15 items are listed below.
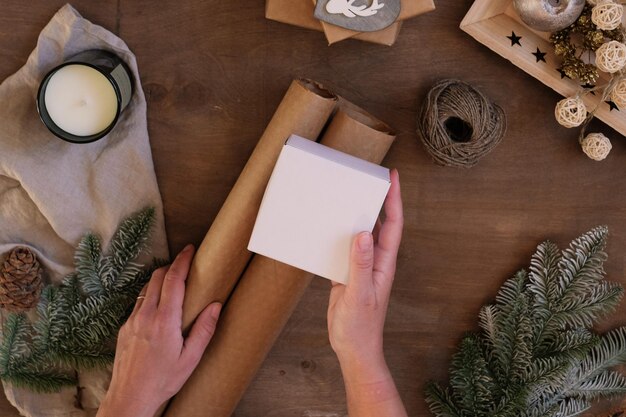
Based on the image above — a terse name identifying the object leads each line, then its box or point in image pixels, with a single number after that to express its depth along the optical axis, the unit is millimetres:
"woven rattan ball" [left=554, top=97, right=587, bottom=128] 895
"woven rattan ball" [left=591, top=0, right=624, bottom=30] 820
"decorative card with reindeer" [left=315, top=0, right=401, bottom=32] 854
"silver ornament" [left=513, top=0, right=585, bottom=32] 849
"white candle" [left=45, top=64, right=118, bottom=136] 876
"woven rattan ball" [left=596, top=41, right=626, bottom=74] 837
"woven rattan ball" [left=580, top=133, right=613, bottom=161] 935
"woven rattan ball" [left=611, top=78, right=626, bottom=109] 868
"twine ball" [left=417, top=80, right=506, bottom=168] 897
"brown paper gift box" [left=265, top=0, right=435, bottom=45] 887
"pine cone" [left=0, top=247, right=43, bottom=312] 910
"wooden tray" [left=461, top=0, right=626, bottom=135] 935
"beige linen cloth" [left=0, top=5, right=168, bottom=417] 935
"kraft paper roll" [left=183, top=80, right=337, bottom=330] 871
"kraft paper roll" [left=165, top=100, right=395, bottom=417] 913
